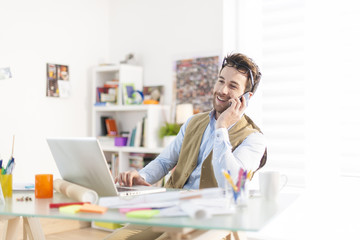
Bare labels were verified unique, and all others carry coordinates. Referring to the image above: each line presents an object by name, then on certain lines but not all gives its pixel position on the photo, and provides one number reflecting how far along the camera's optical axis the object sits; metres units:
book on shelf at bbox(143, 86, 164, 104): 4.26
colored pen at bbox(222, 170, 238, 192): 1.41
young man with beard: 2.11
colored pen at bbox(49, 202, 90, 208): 1.44
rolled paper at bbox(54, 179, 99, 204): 1.48
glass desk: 1.19
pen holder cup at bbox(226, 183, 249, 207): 1.42
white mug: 1.63
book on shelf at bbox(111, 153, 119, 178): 4.34
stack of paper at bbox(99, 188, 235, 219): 1.28
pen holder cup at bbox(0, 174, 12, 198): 1.69
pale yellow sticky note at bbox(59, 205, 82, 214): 1.35
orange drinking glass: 1.70
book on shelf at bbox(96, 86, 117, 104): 4.41
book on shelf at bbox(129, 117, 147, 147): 4.11
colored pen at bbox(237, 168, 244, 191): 1.42
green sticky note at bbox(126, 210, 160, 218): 1.26
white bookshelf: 4.04
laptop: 1.53
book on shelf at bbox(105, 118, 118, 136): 4.46
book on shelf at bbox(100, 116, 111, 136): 4.53
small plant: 4.00
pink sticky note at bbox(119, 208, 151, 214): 1.33
